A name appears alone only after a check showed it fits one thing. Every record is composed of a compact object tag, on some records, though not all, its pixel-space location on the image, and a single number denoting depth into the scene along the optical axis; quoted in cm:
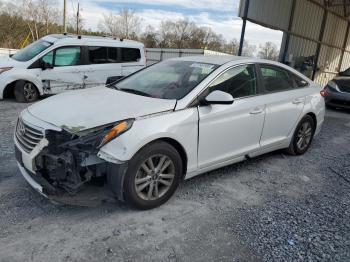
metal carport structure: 1255
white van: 823
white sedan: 305
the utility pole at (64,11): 2845
